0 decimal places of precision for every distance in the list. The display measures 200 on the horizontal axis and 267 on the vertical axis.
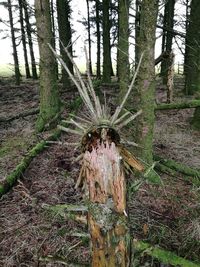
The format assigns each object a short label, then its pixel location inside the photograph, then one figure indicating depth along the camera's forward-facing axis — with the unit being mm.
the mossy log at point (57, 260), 2291
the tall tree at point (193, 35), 8320
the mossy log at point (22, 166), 3331
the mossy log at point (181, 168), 3736
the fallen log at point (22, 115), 5999
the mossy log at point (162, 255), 2260
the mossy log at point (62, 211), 2755
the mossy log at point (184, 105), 3946
